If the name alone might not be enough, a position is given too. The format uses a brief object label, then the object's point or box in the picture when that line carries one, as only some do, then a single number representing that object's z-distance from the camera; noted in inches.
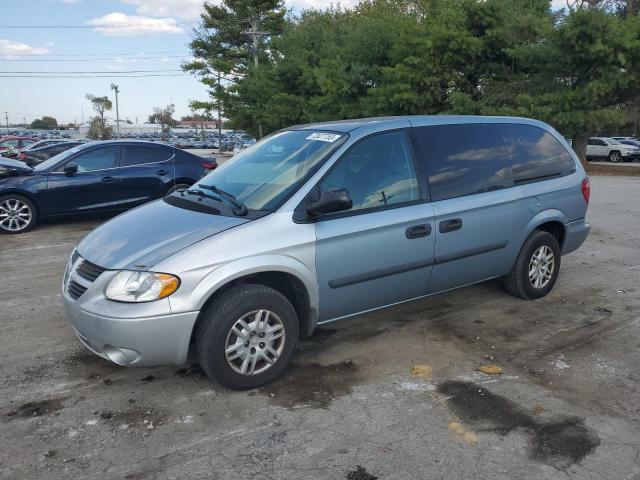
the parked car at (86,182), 353.7
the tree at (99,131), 3002.2
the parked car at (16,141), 898.6
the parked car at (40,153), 558.6
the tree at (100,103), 3390.7
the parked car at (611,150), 1284.4
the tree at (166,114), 3676.2
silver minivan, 135.0
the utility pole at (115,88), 3029.0
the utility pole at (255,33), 1712.6
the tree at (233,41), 1638.8
